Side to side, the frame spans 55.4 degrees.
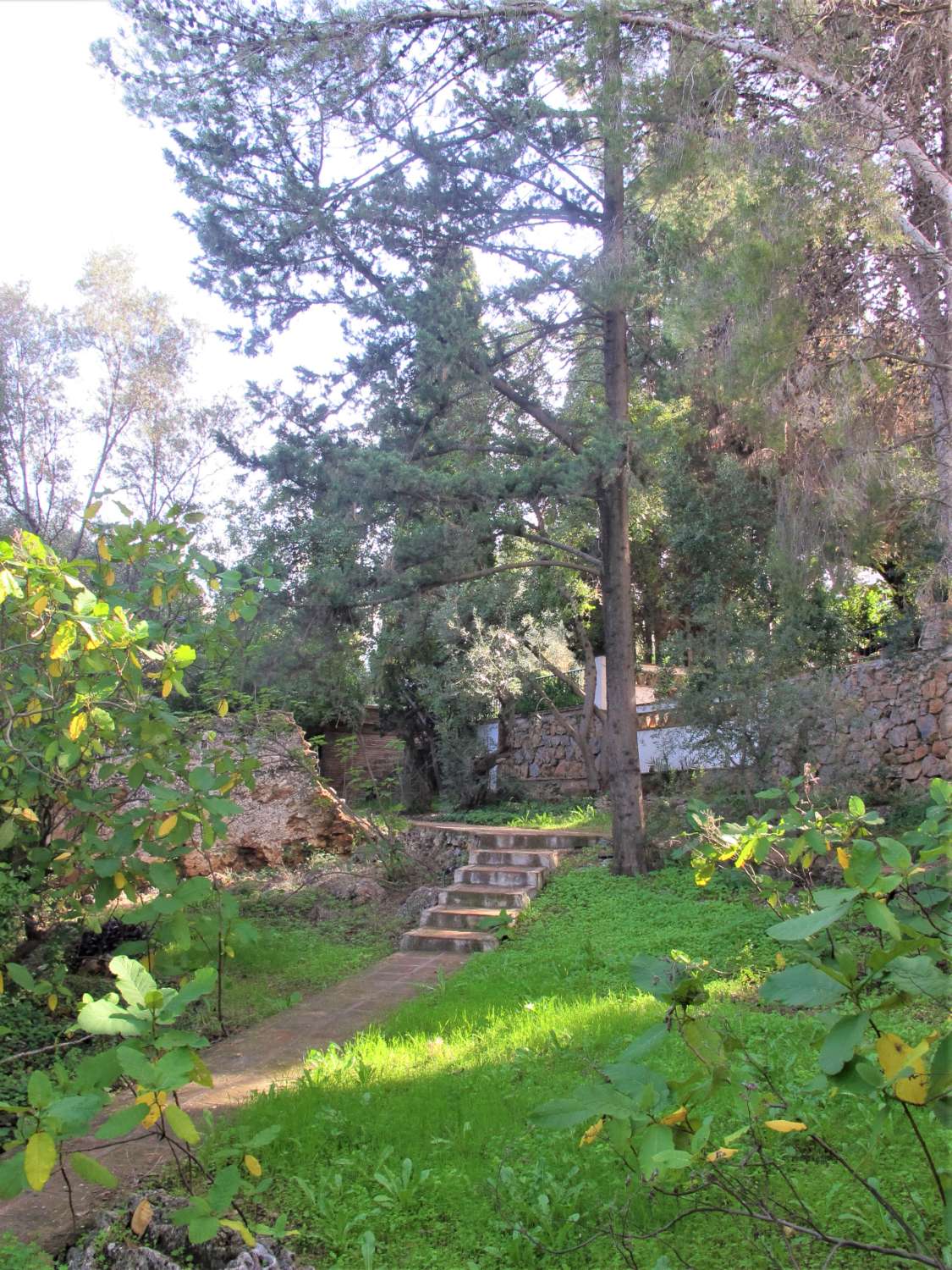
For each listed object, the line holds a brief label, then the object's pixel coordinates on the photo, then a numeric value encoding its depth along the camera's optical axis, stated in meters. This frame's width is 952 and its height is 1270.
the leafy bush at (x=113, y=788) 1.64
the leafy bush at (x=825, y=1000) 1.23
